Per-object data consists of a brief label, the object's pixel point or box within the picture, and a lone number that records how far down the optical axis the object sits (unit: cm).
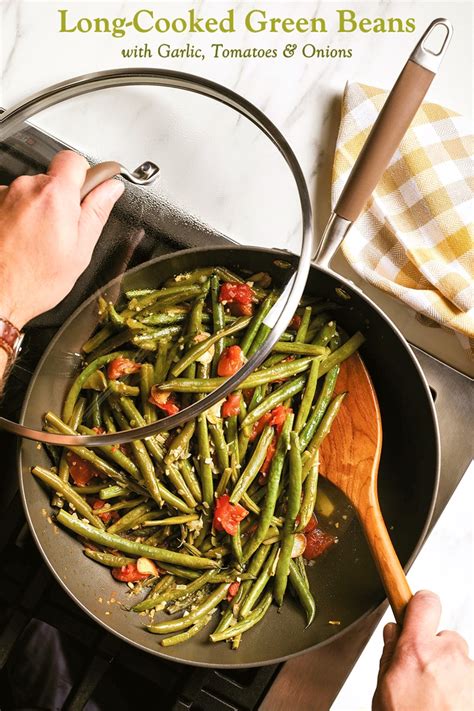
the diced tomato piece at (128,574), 147
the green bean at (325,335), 146
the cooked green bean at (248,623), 144
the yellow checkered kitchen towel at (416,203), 157
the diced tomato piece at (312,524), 152
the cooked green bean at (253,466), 140
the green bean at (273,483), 141
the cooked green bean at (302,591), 147
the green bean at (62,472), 144
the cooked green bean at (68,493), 142
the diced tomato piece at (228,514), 141
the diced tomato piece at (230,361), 121
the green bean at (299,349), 141
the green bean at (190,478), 142
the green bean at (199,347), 122
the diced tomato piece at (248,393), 142
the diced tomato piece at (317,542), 152
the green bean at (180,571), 146
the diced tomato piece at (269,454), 144
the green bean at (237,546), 141
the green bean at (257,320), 119
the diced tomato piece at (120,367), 122
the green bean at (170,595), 146
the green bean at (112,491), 142
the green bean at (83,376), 121
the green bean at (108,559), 146
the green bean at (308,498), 144
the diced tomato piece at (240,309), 123
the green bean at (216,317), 123
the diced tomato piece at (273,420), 144
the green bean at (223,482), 141
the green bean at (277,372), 139
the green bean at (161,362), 123
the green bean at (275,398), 141
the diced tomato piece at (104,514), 147
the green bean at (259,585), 145
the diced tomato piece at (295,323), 144
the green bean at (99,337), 122
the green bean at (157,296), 122
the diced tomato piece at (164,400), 125
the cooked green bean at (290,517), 140
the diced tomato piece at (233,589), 147
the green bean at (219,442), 140
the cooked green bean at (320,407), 145
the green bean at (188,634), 145
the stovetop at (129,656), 146
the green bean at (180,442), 139
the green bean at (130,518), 144
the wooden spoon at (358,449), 142
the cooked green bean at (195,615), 145
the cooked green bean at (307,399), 144
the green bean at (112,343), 120
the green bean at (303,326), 143
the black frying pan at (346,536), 142
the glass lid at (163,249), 121
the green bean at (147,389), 123
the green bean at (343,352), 147
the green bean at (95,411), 127
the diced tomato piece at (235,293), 123
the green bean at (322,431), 144
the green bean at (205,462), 138
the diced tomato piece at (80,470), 143
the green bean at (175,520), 142
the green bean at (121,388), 124
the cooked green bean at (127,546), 143
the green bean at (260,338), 115
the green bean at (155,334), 119
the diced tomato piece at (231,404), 140
